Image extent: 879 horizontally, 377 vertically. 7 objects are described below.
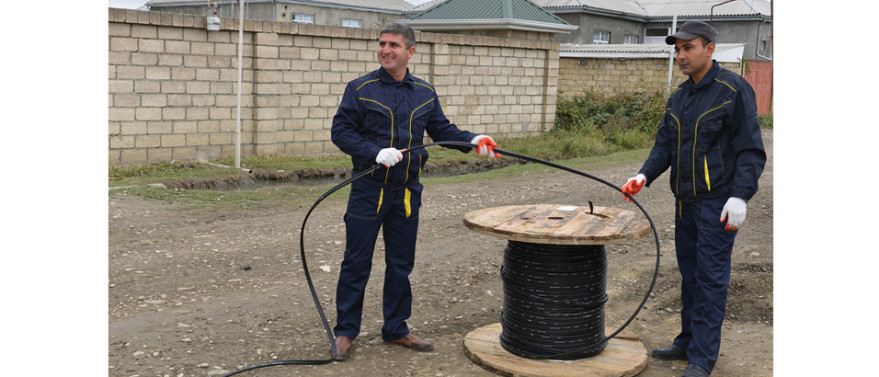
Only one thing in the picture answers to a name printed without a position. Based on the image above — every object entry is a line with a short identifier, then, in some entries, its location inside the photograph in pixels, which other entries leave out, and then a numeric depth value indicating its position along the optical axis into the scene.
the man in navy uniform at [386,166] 4.45
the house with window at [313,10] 34.96
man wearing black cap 4.11
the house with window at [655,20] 34.91
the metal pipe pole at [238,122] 12.24
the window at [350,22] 37.72
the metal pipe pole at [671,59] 21.27
